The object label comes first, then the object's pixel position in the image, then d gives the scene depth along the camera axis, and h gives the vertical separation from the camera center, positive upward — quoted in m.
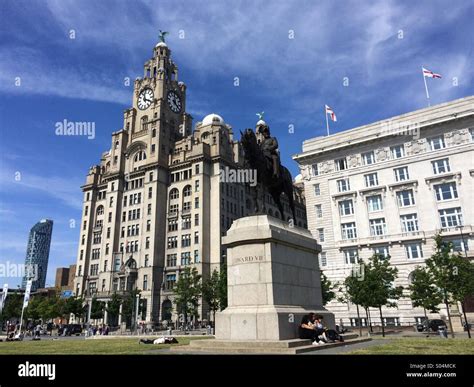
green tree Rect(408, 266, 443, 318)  37.28 +1.19
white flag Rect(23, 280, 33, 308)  61.16 +3.83
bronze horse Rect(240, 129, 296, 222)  17.84 +6.70
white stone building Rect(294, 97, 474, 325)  50.00 +16.10
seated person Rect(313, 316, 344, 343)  15.59 -1.11
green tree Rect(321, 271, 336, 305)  48.16 +1.88
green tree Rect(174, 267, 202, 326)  65.56 +3.21
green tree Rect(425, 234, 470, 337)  33.22 +2.72
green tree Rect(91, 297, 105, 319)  76.25 +0.69
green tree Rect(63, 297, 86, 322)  78.94 +1.48
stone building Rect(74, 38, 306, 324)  81.81 +26.05
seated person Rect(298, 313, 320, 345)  15.14 -1.02
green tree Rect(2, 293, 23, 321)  84.44 +1.78
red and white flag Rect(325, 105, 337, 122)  57.81 +29.64
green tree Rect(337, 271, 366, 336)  39.72 +1.83
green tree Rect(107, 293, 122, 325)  74.38 +1.54
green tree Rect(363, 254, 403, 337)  38.97 +2.30
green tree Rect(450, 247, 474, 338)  33.06 +1.70
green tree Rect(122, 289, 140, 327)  74.56 +1.48
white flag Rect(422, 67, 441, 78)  49.22 +29.81
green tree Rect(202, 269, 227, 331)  62.42 +3.22
